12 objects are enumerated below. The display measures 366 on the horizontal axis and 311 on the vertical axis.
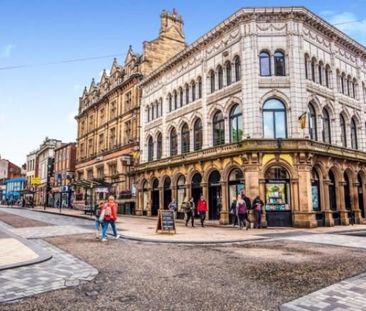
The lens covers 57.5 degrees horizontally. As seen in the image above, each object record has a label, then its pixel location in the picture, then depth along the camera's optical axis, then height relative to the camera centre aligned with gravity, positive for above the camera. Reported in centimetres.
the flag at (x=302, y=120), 2047 +473
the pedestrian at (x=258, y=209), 1929 -64
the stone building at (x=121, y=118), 3606 +975
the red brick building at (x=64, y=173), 5344 +422
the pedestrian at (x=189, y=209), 2112 -68
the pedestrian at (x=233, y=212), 2005 -87
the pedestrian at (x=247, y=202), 1960 -24
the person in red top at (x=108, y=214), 1351 -63
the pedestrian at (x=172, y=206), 2503 -58
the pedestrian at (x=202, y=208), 2091 -62
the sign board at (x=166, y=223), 1543 -115
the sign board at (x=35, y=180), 5684 +308
